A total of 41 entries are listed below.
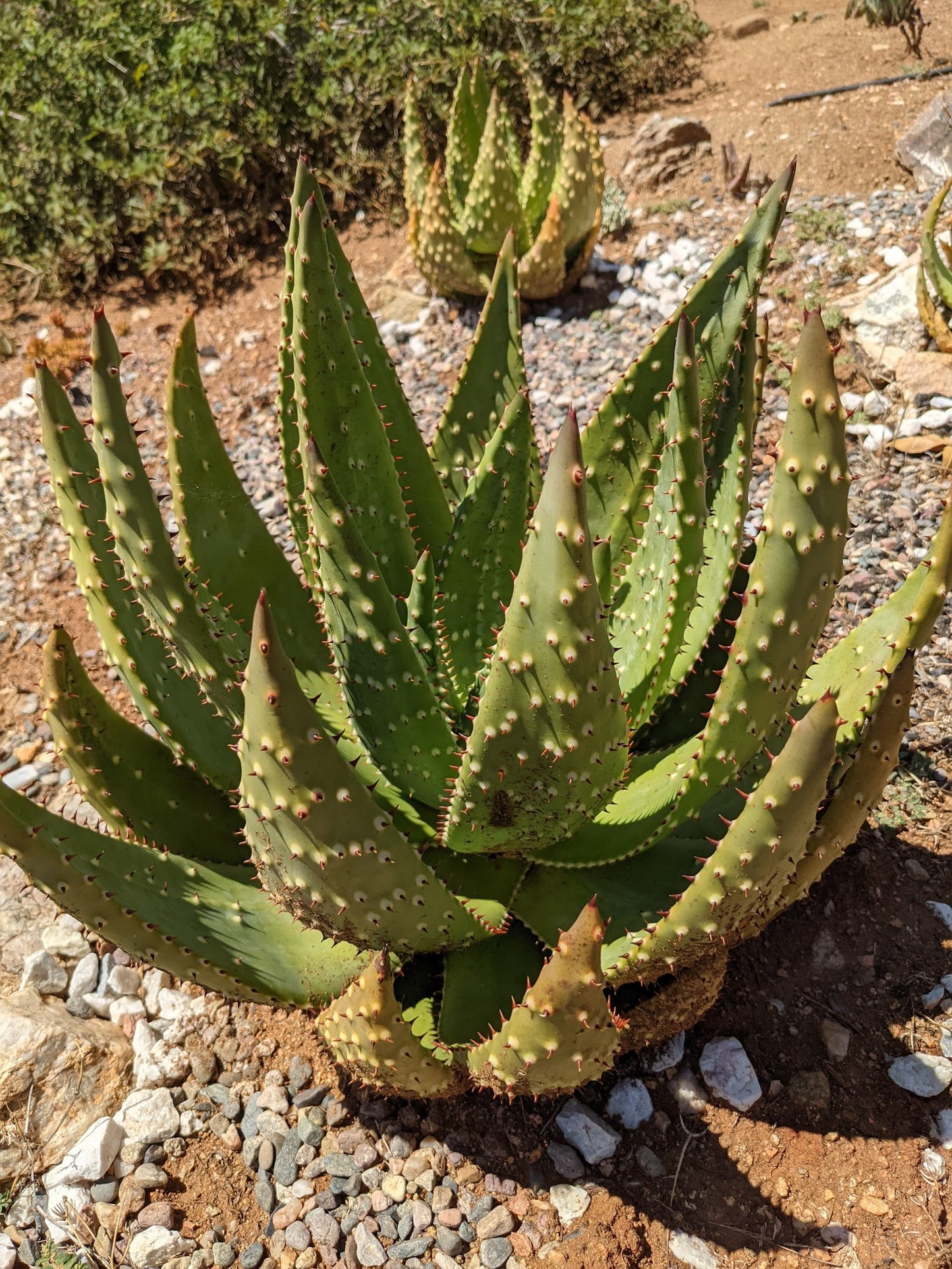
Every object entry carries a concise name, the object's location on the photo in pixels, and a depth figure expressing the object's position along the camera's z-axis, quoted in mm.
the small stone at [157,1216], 749
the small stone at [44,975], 903
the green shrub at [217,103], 2113
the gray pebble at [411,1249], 723
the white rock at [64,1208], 755
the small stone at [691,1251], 696
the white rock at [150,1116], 797
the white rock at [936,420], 1296
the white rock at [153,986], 901
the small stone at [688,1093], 773
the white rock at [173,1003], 887
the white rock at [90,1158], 774
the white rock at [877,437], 1291
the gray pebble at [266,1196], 758
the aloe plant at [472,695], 570
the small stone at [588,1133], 750
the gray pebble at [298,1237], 732
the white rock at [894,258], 1586
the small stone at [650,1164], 742
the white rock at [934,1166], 720
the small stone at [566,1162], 747
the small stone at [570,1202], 725
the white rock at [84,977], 912
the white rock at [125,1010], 894
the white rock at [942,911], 854
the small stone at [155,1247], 732
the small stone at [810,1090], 761
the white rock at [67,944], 934
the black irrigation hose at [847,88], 2152
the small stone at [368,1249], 723
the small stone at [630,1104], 769
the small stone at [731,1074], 768
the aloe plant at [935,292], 1374
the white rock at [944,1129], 738
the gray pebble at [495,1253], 712
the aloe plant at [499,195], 1635
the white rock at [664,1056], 792
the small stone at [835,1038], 788
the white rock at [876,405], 1341
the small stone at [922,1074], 761
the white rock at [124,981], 909
